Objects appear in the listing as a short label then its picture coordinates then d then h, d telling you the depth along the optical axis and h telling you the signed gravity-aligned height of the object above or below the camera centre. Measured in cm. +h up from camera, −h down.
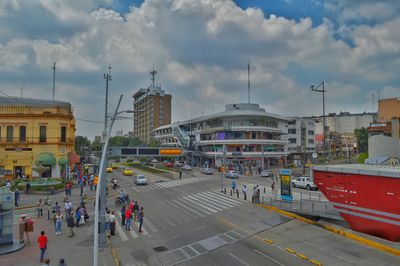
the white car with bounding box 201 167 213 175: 5986 -449
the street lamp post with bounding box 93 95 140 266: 1029 -273
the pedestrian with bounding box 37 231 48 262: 1473 -448
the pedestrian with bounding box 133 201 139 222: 2344 -461
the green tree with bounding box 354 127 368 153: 9571 +283
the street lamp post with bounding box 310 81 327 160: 3027 +531
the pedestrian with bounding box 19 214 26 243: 1759 -462
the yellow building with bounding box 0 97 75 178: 4297 +107
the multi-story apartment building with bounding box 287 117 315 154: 9442 +374
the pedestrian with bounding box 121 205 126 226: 2200 -469
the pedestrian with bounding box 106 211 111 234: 1998 -479
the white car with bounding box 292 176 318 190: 3847 -441
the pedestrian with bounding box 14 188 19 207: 2873 -452
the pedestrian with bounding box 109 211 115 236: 1964 -478
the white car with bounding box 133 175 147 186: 4572 -475
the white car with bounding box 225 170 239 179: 5228 -456
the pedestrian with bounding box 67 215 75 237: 1909 -459
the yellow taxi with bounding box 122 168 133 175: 6147 -473
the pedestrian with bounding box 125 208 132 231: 2077 -471
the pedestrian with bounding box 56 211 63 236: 1939 -465
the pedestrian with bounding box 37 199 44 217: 2480 -481
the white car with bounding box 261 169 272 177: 5476 -459
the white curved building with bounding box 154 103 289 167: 7525 +234
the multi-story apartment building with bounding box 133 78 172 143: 15512 +1826
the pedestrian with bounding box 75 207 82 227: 2156 -464
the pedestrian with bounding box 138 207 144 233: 2044 -469
